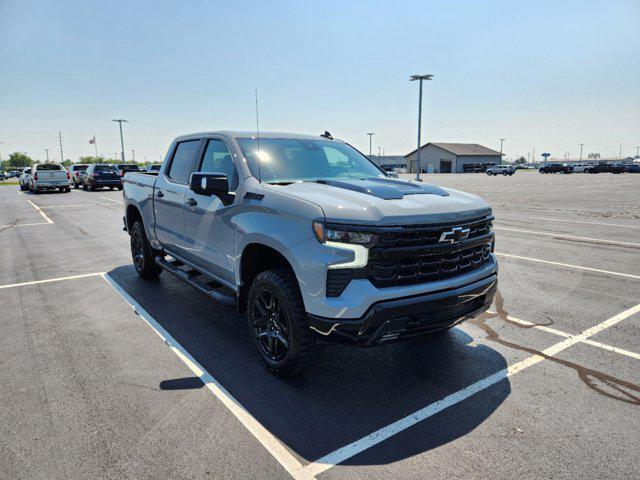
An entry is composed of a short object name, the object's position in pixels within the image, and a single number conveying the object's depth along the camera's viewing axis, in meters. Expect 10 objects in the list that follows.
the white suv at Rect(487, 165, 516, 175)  63.19
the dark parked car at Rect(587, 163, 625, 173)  63.58
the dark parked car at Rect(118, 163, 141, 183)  29.70
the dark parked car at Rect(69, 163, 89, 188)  34.38
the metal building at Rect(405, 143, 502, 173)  89.12
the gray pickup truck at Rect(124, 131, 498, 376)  2.81
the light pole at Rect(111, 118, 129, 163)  62.97
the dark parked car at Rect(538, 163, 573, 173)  68.00
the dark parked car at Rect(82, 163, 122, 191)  29.03
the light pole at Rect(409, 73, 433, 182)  34.44
